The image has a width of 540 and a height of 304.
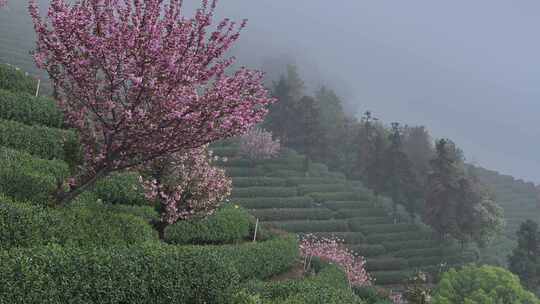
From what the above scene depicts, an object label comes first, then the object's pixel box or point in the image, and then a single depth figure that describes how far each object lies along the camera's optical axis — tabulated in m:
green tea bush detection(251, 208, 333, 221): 49.19
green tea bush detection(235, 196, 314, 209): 50.97
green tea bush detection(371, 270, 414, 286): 45.59
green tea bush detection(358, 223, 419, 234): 53.88
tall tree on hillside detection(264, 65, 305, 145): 73.62
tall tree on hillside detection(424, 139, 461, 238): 53.66
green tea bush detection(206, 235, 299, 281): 20.52
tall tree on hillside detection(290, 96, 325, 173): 69.62
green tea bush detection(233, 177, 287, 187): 55.69
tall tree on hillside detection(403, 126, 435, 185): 69.75
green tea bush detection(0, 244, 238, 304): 9.34
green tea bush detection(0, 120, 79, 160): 18.20
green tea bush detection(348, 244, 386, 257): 48.78
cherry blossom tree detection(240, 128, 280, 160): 62.53
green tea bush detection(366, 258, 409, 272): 47.19
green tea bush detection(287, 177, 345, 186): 61.09
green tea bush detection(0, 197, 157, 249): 11.62
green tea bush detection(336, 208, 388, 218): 56.00
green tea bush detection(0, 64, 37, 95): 22.75
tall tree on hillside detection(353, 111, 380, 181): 66.56
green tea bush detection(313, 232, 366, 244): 50.00
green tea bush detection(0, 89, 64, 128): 20.52
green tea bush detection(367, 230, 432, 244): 52.53
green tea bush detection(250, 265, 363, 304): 12.84
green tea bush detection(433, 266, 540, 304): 32.66
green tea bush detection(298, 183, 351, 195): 59.73
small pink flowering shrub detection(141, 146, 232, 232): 18.70
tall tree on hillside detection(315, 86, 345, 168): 75.12
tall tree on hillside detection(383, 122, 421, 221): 61.66
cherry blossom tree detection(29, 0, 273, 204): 10.74
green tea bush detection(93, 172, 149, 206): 19.94
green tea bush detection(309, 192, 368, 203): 58.26
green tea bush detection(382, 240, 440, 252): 51.88
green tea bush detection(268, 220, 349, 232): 48.81
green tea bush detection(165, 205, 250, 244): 19.92
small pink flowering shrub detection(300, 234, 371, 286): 37.22
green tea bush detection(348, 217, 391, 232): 53.62
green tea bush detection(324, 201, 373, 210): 57.22
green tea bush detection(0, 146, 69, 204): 14.27
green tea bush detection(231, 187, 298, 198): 52.51
